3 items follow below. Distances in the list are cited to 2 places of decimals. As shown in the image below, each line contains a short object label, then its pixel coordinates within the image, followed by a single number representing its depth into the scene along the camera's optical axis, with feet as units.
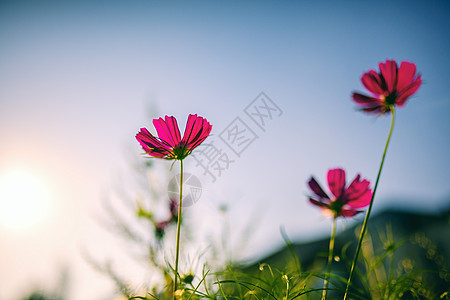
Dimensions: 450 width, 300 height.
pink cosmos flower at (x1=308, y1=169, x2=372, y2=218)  1.17
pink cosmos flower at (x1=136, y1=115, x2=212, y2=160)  1.09
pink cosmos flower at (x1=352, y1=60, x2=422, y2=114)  1.10
